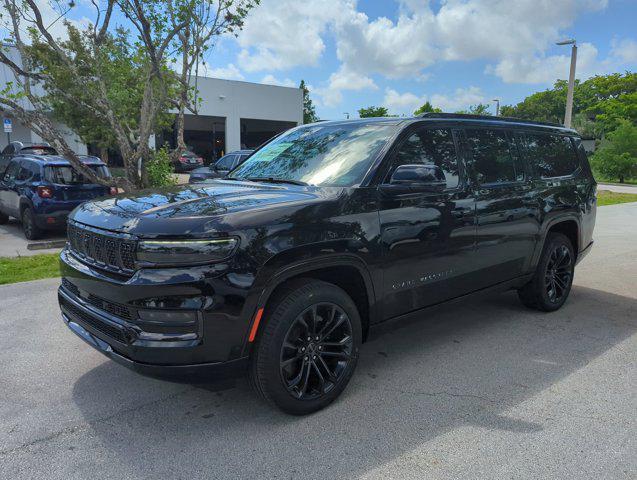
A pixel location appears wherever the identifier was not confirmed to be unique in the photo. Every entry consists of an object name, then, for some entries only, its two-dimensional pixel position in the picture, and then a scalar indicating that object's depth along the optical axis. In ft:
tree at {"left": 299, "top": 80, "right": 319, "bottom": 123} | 215.80
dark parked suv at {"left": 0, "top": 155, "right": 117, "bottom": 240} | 31.35
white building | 117.39
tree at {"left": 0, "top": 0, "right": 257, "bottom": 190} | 30.94
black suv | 8.78
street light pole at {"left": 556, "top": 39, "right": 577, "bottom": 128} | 52.31
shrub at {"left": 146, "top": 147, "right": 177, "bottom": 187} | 39.58
